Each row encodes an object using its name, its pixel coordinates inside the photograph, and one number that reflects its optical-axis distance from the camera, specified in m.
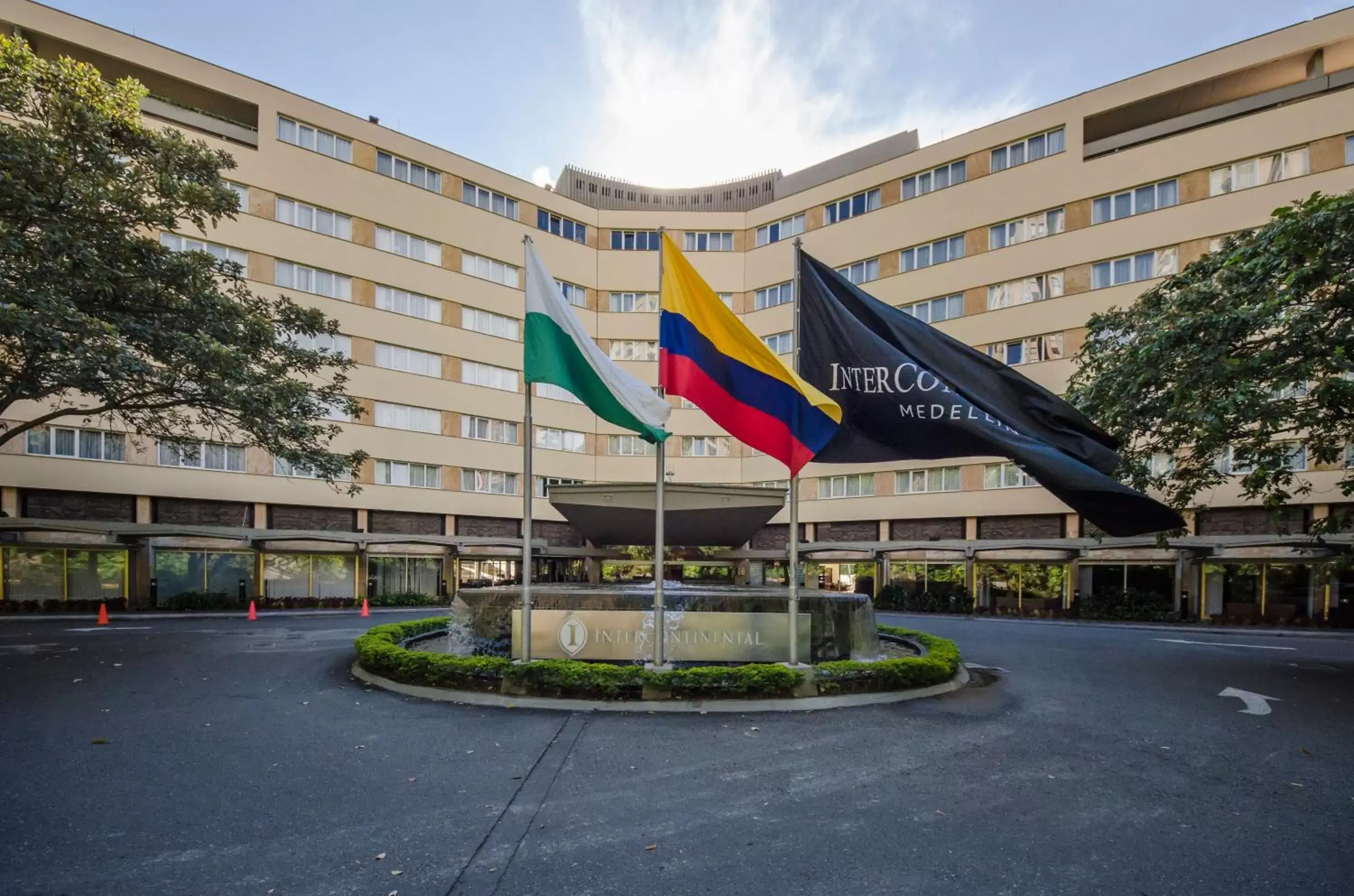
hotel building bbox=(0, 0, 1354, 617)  27.05
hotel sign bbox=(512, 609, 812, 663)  10.55
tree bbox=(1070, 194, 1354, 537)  10.66
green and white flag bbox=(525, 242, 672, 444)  9.54
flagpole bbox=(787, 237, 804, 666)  9.83
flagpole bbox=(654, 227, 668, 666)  9.91
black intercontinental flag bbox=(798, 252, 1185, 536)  7.69
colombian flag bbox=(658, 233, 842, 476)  9.26
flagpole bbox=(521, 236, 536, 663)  10.31
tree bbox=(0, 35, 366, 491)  12.12
